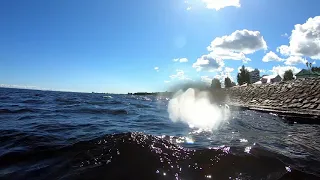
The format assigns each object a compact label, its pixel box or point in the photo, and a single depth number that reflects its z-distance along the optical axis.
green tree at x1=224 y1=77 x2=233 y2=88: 119.69
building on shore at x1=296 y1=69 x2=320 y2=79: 62.70
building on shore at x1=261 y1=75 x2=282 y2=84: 84.13
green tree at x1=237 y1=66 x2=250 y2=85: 106.00
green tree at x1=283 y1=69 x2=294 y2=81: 85.12
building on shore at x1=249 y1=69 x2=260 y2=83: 146.00
